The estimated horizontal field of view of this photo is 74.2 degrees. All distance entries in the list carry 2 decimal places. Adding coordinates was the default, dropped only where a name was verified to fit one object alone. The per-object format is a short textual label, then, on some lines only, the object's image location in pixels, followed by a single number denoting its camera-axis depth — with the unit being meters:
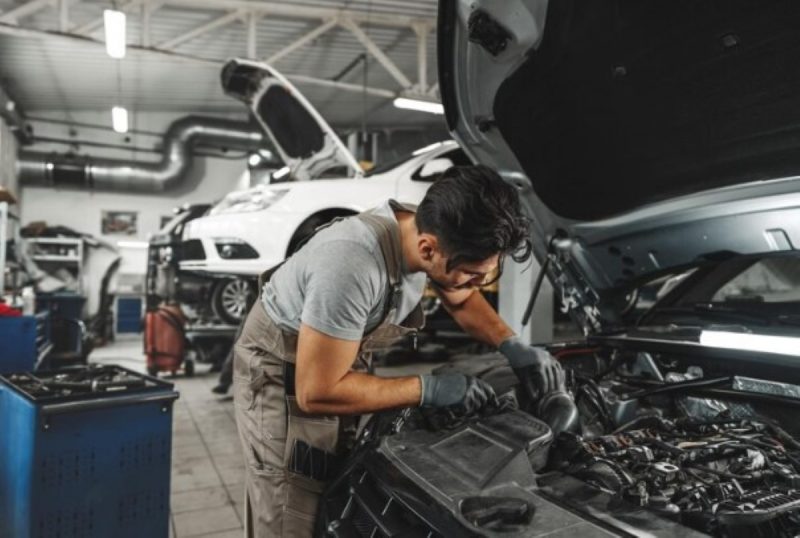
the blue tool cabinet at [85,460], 1.62
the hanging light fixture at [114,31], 4.77
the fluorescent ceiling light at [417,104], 6.82
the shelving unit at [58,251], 9.12
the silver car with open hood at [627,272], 0.91
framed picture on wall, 10.50
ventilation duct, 9.66
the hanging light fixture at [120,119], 7.76
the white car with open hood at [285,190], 3.81
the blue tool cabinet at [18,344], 3.00
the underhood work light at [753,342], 1.23
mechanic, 1.10
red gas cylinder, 5.18
